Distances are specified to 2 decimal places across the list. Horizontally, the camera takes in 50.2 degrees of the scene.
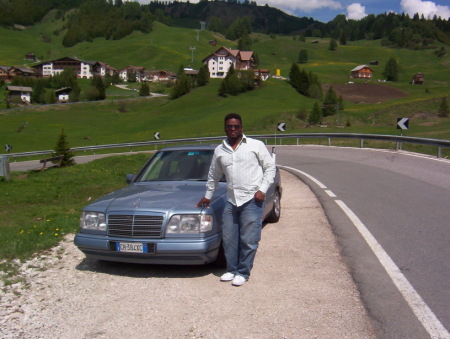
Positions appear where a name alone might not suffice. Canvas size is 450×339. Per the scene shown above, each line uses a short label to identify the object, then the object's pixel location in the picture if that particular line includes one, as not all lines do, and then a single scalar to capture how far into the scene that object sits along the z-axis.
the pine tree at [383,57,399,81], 142.62
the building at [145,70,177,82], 159.62
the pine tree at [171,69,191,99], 104.94
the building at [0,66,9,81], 157.75
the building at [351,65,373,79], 147.12
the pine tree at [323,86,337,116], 73.00
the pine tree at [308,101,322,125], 60.34
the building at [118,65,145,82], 161.50
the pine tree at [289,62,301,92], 103.43
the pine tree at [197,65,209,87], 111.25
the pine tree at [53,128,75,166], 29.52
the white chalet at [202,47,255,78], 150.50
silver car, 5.44
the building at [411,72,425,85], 132.00
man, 5.35
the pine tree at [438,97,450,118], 65.81
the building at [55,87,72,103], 122.69
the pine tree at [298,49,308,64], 192.38
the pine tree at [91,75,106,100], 114.75
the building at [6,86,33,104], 121.94
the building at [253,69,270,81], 131.68
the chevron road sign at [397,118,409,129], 24.03
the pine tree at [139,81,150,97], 114.23
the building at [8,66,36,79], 159.93
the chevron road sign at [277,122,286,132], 37.06
